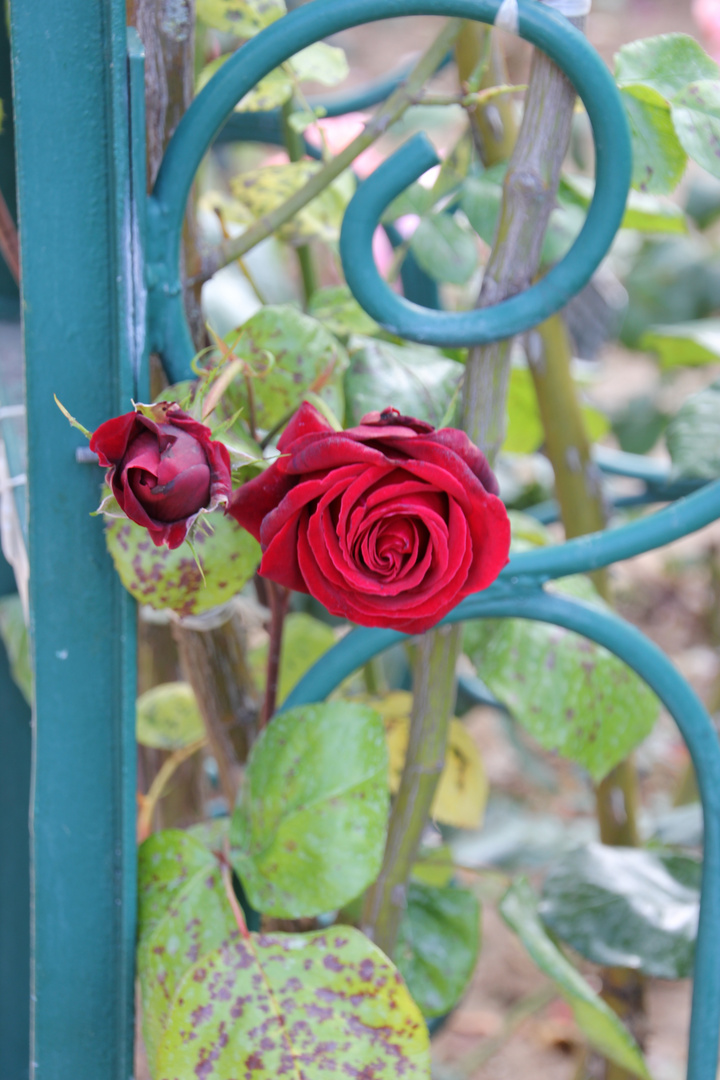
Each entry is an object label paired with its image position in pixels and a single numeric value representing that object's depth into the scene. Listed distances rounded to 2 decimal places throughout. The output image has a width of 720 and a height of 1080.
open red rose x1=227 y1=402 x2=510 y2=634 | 0.90
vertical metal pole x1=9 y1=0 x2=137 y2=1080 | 0.93
